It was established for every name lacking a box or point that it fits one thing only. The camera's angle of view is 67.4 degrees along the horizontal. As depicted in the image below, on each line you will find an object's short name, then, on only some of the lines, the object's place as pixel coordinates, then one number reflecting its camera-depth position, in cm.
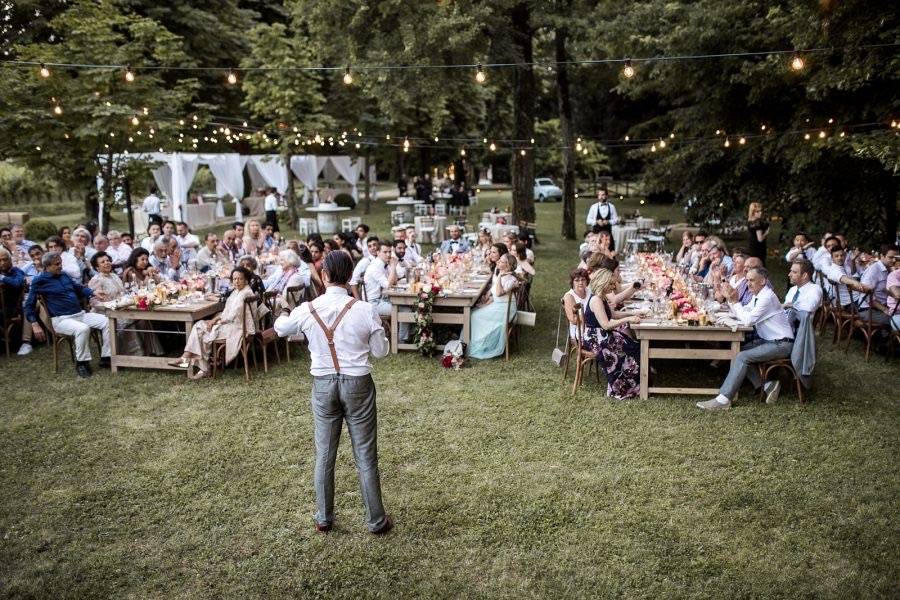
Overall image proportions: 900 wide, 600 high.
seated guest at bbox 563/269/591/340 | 770
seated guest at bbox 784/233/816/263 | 1049
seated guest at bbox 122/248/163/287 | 928
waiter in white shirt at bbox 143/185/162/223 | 2044
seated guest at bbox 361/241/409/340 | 928
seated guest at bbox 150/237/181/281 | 1020
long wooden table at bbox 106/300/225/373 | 803
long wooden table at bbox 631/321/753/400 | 693
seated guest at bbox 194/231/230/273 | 1105
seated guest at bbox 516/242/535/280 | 995
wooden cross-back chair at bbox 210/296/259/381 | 780
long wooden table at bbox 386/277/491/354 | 868
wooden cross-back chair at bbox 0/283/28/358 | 892
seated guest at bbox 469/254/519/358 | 861
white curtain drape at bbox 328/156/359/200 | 3180
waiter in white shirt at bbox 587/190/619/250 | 1395
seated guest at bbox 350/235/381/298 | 991
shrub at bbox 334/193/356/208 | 3164
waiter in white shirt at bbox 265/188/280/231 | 2133
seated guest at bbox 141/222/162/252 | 1138
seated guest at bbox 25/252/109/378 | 797
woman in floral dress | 710
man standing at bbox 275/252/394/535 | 425
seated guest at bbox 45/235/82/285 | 965
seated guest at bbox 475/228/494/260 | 1182
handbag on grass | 824
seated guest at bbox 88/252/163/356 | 850
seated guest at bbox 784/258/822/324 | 669
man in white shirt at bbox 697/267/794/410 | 673
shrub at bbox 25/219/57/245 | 2069
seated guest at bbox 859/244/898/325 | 836
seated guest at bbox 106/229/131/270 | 1128
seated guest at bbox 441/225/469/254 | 1277
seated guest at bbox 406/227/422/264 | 1159
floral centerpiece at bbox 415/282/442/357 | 855
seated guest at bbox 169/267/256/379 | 788
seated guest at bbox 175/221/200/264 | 1225
